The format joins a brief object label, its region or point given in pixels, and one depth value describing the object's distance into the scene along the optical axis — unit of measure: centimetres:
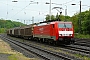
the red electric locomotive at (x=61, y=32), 2845
